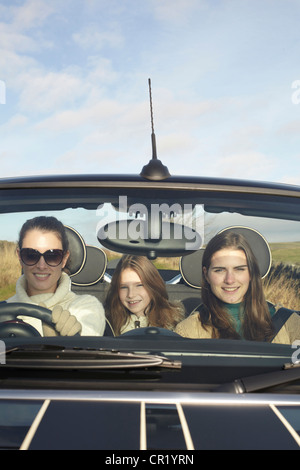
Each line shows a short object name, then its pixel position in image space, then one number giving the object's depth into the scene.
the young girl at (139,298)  2.31
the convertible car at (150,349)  1.54
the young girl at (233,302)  2.21
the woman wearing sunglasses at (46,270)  2.33
